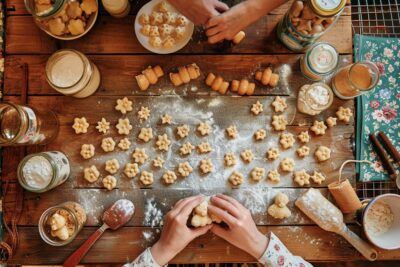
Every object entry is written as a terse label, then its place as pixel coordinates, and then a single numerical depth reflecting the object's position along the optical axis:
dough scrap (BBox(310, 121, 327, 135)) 1.49
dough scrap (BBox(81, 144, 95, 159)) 1.46
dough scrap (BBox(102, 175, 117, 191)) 1.45
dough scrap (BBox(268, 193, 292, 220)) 1.42
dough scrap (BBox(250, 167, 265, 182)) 1.46
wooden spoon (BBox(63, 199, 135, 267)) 1.38
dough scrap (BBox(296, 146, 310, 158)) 1.48
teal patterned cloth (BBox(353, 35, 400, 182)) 1.54
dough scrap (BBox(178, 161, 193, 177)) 1.46
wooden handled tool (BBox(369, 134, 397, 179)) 1.51
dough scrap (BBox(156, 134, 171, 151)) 1.48
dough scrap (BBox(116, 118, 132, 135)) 1.48
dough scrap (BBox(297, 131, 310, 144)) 1.49
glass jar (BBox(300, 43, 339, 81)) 1.45
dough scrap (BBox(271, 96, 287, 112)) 1.50
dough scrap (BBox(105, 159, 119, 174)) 1.46
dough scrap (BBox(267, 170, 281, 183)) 1.46
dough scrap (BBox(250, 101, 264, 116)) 1.49
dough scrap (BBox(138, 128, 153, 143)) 1.48
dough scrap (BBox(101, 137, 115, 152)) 1.47
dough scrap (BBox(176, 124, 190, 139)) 1.48
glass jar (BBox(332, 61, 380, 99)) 1.40
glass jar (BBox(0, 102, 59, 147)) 1.29
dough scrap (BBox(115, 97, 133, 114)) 1.48
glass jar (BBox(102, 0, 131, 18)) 1.44
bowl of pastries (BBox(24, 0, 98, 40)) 1.31
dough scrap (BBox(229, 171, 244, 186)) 1.45
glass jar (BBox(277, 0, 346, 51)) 1.28
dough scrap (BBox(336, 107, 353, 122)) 1.50
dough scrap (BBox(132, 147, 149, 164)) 1.47
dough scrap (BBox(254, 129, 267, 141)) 1.48
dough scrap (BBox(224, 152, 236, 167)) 1.47
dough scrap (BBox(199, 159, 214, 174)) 1.46
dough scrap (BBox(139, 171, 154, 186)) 1.45
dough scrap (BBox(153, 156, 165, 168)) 1.46
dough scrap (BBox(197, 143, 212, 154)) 1.47
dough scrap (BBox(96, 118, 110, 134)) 1.48
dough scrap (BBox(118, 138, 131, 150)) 1.47
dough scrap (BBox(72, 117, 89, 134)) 1.48
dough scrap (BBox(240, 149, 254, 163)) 1.47
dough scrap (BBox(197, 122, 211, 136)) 1.48
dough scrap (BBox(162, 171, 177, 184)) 1.45
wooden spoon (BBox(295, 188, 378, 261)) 1.39
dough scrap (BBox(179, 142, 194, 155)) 1.47
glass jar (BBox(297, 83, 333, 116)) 1.48
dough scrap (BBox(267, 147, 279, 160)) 1.47
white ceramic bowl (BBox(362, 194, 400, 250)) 1.36
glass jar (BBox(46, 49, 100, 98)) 1.37
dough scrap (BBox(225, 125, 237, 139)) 1.48
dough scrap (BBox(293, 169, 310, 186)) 1.46
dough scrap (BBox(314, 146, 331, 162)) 1.48
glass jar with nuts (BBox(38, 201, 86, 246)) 1.32
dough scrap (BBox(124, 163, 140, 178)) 1.46
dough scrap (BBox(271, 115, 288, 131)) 1.49
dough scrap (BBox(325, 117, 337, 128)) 1.49
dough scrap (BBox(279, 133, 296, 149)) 1.48
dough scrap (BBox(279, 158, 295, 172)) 1.47
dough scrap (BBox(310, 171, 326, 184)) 1.47
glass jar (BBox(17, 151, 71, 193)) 1.34
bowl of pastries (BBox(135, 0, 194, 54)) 1.46
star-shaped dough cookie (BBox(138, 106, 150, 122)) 1.49
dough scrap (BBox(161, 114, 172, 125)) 1.48
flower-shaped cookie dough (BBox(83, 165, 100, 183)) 1.45
